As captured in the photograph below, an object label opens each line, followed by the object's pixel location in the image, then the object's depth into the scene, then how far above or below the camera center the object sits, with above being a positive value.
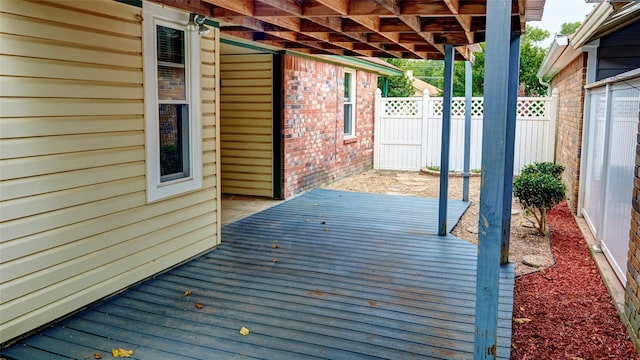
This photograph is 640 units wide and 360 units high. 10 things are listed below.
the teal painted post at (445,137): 5.87 -0.15
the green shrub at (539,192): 6.05 -0.79
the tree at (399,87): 19.97 +1.42
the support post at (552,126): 11.09 -0.01
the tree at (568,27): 51.19 +9.97
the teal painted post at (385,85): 14.36 +1.07
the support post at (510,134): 4.64 -0.08
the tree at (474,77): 19.61 +1.84
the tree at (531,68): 18.86 +2.07
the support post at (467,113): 7.76 +0.17
